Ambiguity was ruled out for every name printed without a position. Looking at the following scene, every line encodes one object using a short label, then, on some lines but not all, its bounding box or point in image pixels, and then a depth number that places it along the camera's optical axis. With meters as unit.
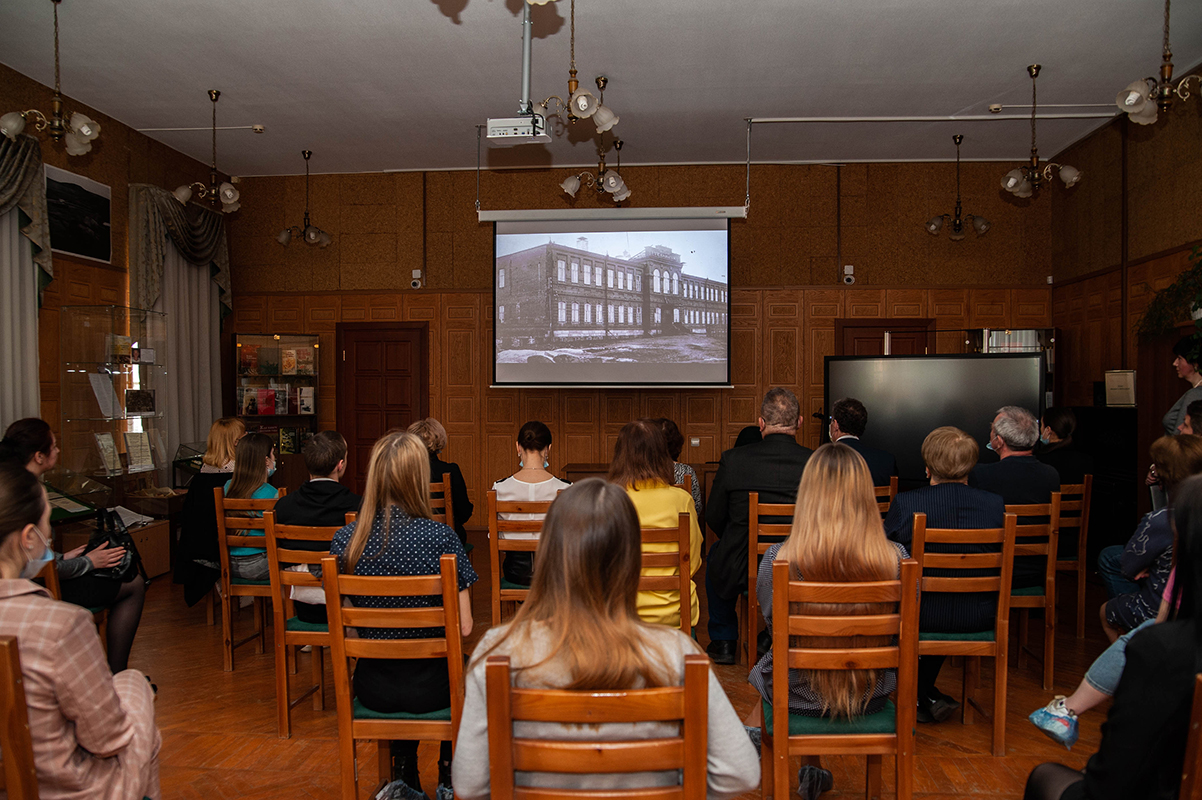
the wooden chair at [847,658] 1.93
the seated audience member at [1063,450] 4.61
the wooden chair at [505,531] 3.06
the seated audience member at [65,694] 1.53
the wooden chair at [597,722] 1.25
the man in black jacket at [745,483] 3.53
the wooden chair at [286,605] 2.83
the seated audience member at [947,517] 2.79
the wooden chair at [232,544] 3.50
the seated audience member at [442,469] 4.22
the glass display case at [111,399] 5.59
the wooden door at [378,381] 8.07
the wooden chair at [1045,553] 3.21
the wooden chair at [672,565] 2.60
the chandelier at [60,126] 4.30
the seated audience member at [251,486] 3.87
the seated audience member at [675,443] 4.22
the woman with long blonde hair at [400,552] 2.17
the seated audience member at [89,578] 3.12
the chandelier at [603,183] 5.87
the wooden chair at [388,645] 2.02
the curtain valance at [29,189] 5.10
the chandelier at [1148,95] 3.93
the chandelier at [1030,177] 5.34
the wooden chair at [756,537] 3.15
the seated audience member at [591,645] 1.34
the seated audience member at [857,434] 4.09
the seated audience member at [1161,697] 1.38
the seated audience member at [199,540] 4.26
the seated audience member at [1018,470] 3.57
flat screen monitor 6.37
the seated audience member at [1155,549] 2.67
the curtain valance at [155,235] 6.56
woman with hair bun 3.54
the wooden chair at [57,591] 2.73
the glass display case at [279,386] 7.76
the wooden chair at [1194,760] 1.32
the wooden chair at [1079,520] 3.87
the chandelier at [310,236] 7.09
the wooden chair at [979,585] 2.63
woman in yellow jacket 2.95
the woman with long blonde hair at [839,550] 2.05
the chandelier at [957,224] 6.59
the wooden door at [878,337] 7.64
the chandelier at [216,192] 5.79
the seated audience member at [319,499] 3.16
